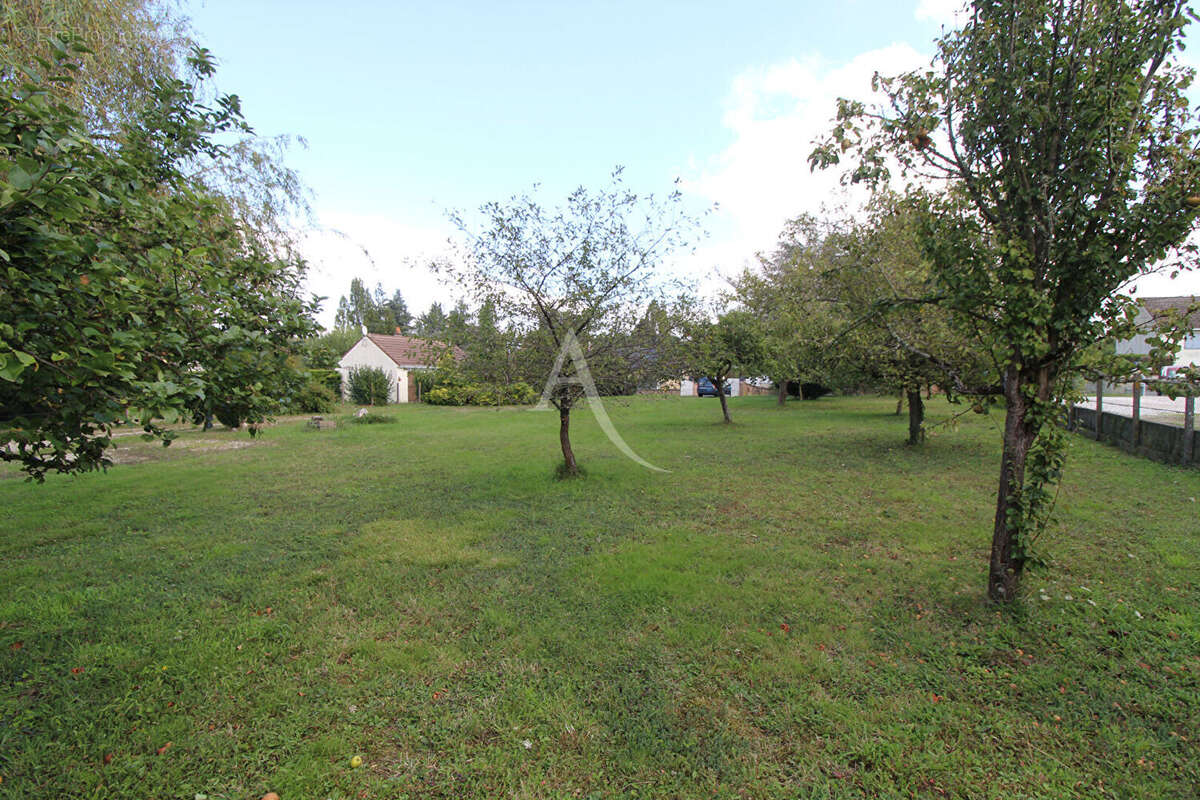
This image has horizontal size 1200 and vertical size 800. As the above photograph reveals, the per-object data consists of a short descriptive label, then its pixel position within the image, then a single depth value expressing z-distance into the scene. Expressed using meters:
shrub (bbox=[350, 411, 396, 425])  17.62
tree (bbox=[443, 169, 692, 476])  7.16
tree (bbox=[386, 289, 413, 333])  70.69
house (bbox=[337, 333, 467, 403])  30.20
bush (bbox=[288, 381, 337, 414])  22.22
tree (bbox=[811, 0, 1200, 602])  2.99
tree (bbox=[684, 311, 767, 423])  15.32
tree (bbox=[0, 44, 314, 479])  1.81
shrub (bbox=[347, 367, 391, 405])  26.83
